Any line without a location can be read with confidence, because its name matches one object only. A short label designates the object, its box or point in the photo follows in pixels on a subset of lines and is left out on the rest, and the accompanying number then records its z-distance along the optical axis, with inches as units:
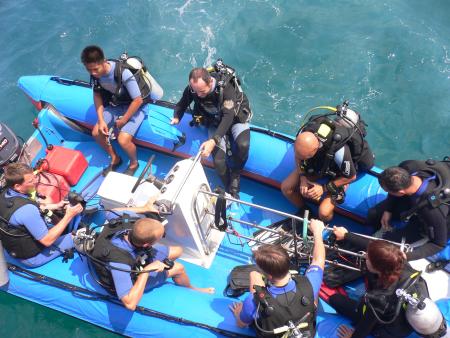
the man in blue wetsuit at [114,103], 154.6
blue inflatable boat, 127.4
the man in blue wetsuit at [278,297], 98.4
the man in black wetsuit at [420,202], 117.6
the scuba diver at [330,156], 130.3
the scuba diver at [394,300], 96.3
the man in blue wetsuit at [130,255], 112.3
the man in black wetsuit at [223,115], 146.9
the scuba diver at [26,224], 125.4
